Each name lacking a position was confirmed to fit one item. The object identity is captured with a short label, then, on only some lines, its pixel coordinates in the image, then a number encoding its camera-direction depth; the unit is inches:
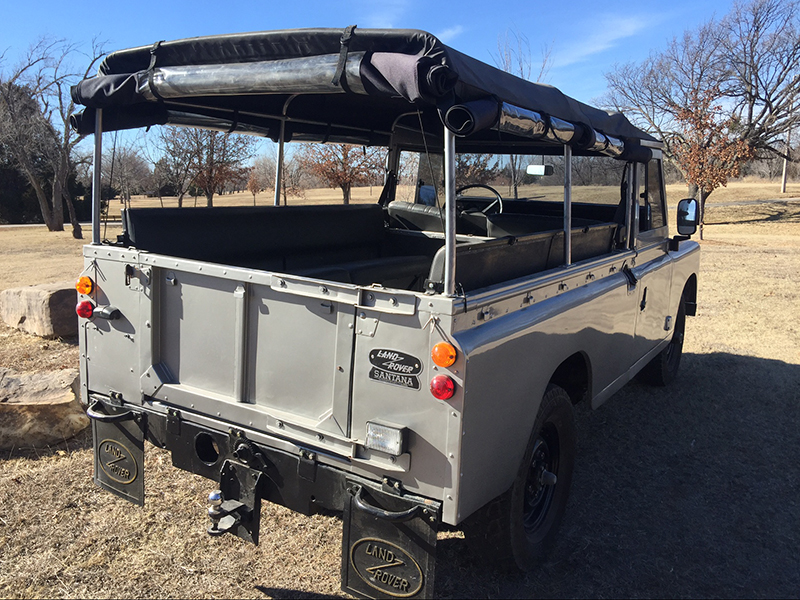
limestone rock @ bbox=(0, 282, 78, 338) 261.7
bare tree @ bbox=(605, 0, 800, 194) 1140.5
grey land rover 94.9
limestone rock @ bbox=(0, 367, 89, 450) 167.3
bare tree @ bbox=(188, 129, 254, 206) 711.7
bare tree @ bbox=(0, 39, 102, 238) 864.9
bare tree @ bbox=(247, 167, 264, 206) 1027.9
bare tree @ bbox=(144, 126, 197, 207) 719.7
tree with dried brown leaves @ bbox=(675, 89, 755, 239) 919.0
